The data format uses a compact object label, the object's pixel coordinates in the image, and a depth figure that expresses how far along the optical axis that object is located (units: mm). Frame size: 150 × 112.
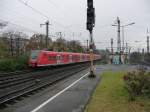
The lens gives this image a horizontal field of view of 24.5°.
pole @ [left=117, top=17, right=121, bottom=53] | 59794
